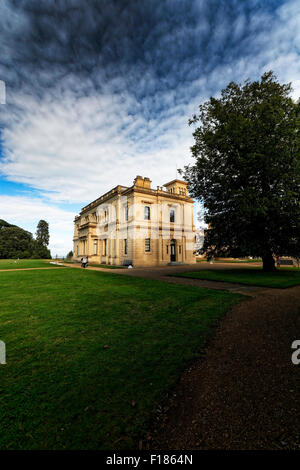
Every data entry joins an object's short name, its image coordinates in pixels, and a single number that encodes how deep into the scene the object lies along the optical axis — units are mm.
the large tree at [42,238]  55866
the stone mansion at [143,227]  30094
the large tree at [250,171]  13977
